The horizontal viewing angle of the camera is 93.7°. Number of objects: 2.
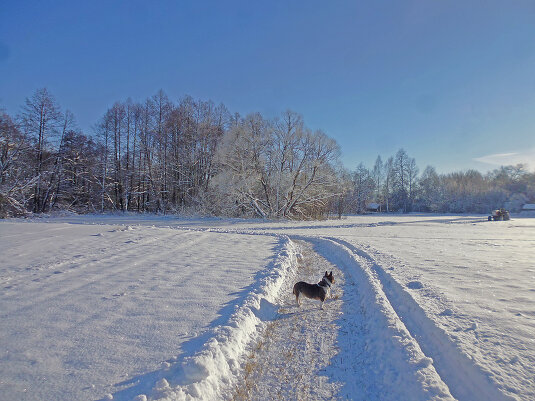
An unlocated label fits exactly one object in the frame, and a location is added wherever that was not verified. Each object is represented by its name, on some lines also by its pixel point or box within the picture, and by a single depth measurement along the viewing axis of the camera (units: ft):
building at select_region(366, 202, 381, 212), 228.12
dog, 16.60
